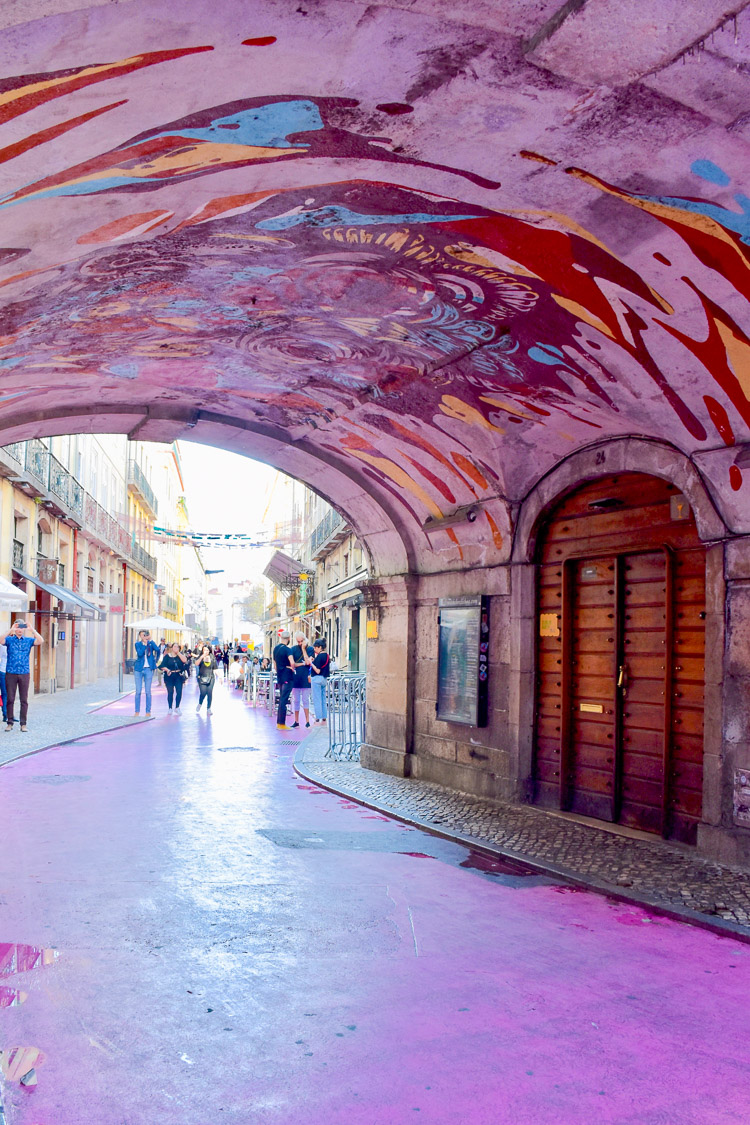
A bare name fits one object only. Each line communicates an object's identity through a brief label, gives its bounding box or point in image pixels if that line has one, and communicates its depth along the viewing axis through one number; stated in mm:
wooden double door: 8047
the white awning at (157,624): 26078
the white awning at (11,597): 15398
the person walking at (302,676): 17906
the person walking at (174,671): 20781
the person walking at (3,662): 15695
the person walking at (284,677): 17703
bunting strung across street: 31422
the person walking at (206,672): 21234
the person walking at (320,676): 18109
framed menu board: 10461
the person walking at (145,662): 19609
